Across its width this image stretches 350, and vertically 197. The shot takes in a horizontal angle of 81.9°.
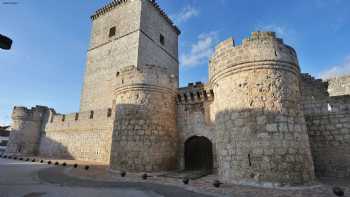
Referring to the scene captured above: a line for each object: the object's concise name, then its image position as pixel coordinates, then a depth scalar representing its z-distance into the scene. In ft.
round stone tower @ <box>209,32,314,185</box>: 19.70
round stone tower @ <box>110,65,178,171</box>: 29.78
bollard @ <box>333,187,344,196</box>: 15.98
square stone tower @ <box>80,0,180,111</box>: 63.31
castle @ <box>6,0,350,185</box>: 20.35
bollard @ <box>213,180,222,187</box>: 19.53
